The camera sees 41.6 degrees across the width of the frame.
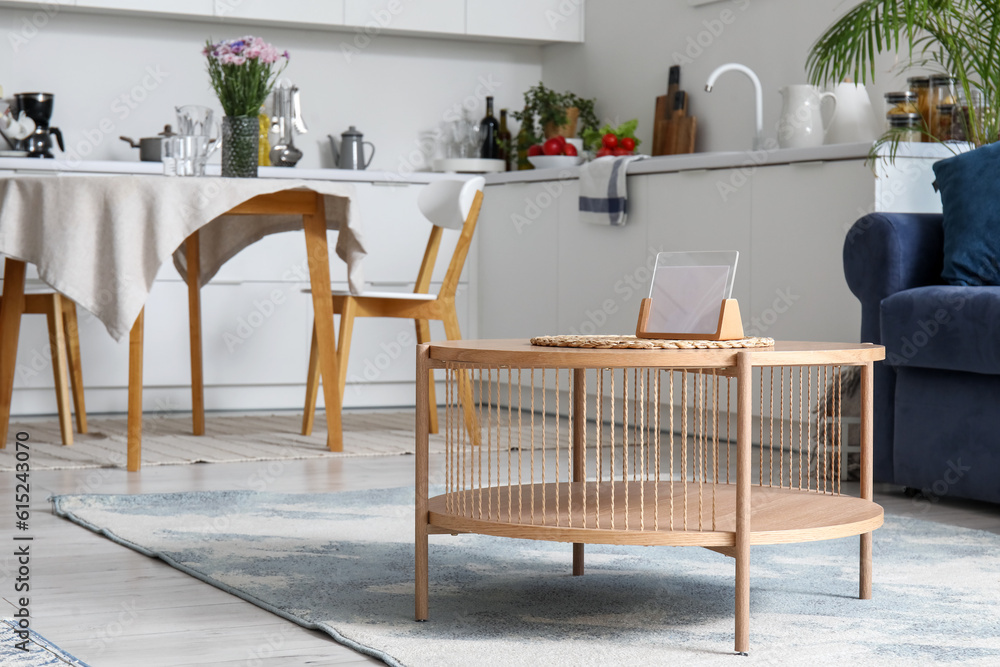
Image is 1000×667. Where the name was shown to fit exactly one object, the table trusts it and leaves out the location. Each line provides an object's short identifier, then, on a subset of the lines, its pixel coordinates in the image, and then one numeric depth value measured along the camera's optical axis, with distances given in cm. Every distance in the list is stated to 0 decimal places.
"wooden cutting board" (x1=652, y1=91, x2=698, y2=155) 521
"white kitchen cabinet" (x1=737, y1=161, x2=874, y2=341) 373
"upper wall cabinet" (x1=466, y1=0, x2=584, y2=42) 573
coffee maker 503
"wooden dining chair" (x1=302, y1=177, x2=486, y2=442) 418
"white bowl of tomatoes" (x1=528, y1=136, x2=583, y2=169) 540
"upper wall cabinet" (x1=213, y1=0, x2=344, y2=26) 529
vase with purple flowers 402
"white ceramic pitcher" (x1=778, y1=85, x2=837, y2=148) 419
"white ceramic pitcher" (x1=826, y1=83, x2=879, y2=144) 412
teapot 560
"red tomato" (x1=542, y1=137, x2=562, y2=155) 541
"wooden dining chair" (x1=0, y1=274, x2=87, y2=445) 406
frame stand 187
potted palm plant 335
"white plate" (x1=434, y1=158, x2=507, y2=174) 568
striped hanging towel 466
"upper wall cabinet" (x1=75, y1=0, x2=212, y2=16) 509
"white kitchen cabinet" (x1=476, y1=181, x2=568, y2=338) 518
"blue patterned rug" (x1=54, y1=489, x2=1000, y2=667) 178
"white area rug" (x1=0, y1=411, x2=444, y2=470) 379
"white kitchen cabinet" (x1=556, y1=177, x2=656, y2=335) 462
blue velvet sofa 287
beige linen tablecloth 343
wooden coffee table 177
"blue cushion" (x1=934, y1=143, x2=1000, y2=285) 308
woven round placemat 180
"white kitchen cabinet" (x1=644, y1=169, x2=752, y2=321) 415
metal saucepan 508
